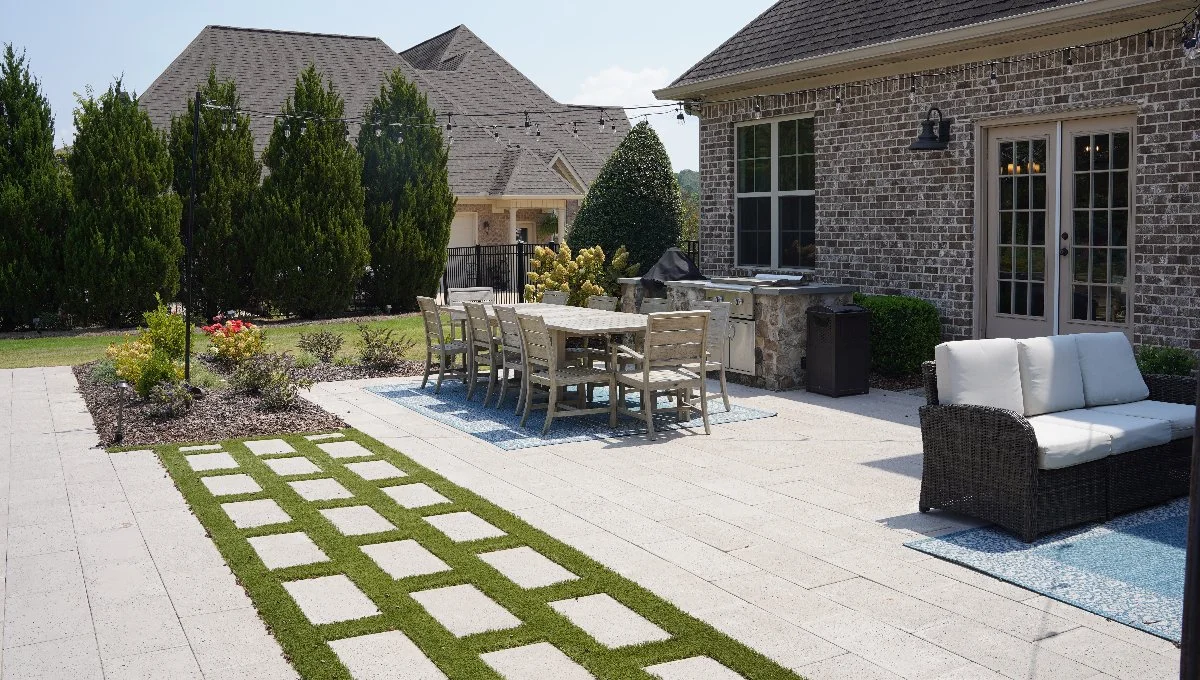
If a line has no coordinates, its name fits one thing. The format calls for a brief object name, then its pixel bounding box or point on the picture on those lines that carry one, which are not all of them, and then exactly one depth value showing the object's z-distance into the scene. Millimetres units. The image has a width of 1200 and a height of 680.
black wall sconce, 11633
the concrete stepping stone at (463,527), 6301
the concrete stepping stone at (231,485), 7465
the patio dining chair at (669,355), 9125
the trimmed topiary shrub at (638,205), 17625
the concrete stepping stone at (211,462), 8227
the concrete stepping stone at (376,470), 7879
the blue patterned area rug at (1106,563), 4984
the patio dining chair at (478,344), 10750
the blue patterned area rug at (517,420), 9328
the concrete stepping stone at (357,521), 6463
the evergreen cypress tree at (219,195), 19953
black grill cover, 13703
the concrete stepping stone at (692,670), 4301
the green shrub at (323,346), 14359
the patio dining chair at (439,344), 11750
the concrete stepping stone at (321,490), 7301
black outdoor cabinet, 11094
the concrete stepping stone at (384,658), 4363
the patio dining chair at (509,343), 10289
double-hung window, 13820
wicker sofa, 6082
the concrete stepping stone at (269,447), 8812
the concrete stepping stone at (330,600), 5016
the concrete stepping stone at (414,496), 7082
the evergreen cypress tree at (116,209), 18797
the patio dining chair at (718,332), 10406
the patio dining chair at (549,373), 9422
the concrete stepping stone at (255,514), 6650
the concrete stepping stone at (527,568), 5492
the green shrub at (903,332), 11602
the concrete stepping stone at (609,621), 4699
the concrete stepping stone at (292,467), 8062
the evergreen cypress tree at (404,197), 21656
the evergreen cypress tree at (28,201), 18594
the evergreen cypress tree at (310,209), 20266
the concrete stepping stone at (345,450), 8648
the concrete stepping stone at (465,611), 4855
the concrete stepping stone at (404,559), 5665
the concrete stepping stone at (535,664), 4340
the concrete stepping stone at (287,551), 5848
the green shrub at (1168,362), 9008
